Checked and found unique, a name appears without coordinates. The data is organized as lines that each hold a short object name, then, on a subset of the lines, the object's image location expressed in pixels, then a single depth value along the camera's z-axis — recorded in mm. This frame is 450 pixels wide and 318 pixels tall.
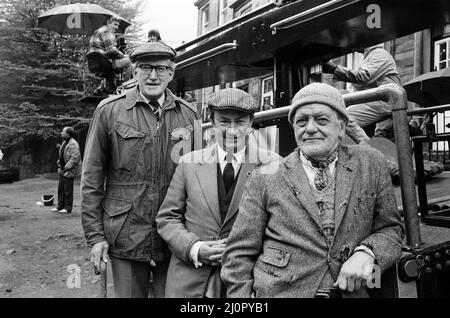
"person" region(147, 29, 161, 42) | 5523
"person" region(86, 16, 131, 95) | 7375
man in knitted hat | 1594
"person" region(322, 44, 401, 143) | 3855
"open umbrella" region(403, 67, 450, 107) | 4234
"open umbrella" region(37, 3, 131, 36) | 8516
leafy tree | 16672
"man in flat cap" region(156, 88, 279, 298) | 1926
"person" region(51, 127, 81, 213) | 9141
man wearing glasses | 2252
